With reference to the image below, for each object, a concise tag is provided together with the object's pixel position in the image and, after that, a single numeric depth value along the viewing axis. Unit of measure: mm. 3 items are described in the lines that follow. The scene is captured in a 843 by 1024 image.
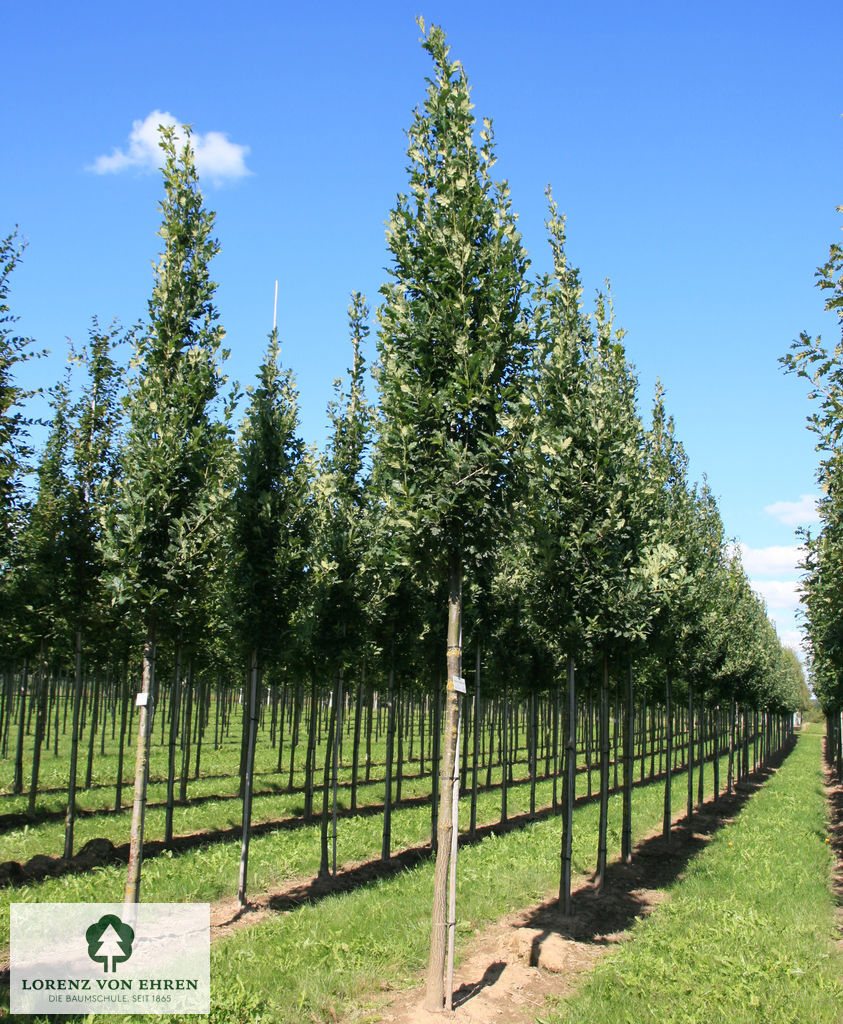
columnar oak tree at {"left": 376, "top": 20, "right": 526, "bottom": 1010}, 8531
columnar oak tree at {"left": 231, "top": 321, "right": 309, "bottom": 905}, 12477
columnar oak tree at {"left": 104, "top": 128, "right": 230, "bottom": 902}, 9742
